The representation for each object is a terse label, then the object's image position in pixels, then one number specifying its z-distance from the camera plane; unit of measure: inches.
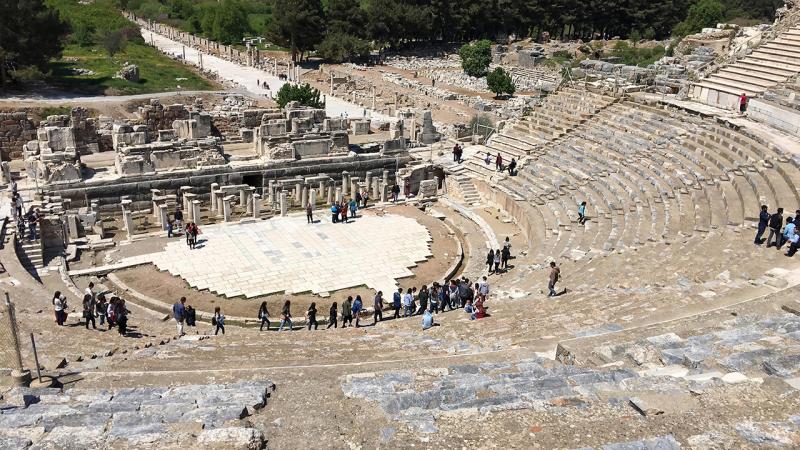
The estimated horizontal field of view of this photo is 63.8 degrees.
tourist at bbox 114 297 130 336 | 685.9
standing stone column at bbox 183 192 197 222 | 1140.5
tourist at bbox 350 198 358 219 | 1154.1
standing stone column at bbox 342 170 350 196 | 1290.6
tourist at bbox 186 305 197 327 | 741.3
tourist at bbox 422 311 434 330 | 661.9
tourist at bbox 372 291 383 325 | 751.7
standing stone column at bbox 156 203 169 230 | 1066.7
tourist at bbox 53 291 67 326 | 674.2
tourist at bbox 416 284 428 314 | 767.7
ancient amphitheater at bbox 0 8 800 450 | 353.7
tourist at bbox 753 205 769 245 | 702.5
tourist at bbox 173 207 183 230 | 1051.3
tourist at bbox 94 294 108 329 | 696.2
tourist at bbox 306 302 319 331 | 734.9
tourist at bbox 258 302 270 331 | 737.6
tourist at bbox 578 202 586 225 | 978.7
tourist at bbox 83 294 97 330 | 684.7
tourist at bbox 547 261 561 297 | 722.3
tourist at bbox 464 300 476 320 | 687.1
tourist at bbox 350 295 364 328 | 738.8
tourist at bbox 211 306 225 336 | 712.4
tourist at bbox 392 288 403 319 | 775.7
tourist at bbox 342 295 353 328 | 737.0
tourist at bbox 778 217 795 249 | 669.9
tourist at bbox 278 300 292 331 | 732.0
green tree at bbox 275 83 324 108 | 1733.5
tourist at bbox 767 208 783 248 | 683.1
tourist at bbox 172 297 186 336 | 716.7
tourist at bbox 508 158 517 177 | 1257.6
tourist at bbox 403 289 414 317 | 768.3
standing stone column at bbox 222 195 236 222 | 1114.0
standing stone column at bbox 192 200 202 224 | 1088.8
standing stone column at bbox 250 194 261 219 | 1126.4
